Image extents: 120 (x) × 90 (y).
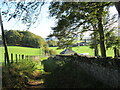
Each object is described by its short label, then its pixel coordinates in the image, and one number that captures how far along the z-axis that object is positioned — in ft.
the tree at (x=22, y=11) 21.75
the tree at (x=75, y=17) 27.23
